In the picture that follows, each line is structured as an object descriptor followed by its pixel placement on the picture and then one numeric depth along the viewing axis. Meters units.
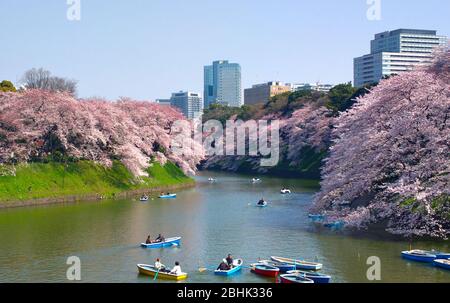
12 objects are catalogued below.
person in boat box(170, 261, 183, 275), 25.73
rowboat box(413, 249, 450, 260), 26.91
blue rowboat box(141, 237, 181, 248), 32.22
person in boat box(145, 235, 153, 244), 32.49
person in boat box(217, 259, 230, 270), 26.42
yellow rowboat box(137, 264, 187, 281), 25.67
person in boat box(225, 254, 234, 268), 26.67
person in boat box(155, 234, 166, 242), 32.59
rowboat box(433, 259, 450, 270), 25.97
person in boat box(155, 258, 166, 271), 26.19
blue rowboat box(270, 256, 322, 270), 26.47
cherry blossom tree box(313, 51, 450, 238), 31.81
